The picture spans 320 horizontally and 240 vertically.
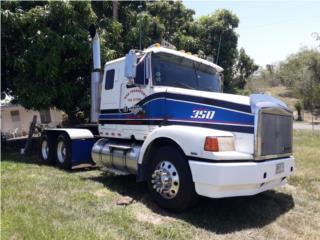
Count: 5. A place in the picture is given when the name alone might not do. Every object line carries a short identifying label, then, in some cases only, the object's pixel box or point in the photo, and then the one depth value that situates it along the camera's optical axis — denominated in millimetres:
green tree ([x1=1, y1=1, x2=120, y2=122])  9566
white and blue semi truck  4202
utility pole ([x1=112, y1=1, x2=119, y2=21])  11657
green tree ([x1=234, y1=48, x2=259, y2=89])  22260
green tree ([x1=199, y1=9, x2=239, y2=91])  15775
